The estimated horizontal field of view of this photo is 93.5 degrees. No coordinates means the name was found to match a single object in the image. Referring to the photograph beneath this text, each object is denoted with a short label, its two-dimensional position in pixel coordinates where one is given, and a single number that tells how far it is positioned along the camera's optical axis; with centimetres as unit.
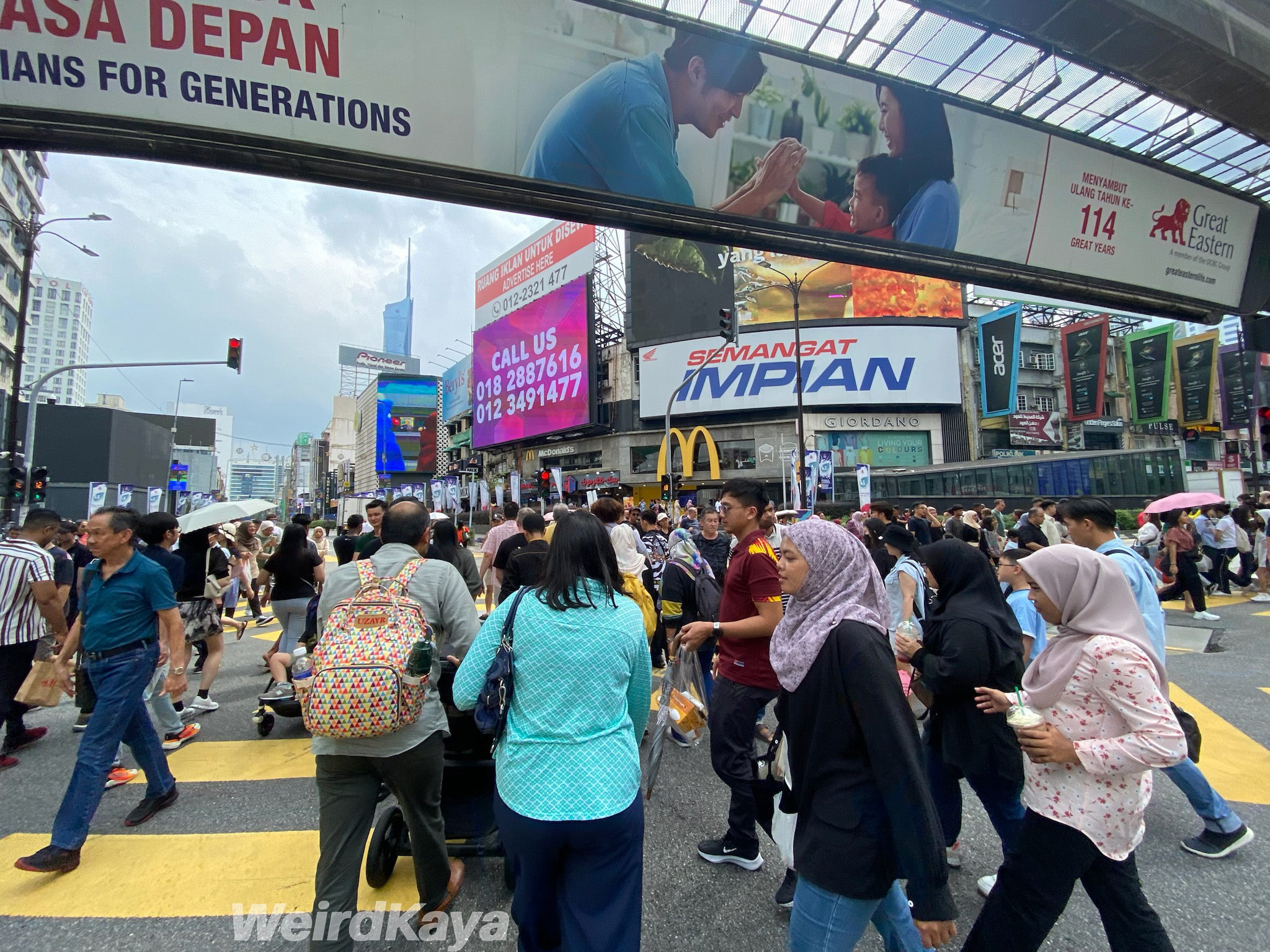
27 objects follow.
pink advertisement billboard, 4272
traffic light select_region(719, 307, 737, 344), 1465
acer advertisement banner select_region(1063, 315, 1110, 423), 3819
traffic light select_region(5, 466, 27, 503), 1242
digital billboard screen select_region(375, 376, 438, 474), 7175
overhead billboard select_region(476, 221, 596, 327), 4306
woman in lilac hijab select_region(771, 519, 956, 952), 162
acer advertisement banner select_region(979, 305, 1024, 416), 3784
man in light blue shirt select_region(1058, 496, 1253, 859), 304
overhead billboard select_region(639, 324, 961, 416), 3859
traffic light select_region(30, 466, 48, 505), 1384
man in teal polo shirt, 310
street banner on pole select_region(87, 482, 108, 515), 2103
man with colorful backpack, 212
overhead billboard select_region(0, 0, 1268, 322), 358
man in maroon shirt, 304
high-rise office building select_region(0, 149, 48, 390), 3316
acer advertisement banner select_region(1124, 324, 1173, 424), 3747
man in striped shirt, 420
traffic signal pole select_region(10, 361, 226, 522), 1296
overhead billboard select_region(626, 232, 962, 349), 3956
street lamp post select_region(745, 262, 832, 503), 1797
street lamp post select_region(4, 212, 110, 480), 1276
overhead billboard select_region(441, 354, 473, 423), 6719
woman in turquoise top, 169
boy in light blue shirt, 356
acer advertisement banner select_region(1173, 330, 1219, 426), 3469
